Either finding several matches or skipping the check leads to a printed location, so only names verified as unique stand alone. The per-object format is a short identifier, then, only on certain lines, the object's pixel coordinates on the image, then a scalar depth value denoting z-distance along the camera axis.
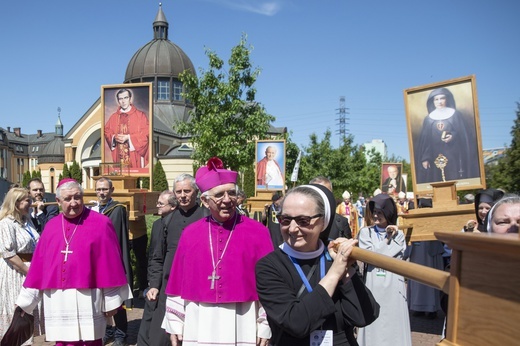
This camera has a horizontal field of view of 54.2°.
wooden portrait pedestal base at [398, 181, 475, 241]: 5.93
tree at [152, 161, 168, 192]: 45.92
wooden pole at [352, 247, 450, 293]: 1.53
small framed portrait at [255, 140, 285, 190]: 14.68
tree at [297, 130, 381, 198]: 37.31
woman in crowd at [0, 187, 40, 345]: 5.81
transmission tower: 92.25
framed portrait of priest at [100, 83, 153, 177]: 8.92
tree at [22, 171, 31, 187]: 60.38
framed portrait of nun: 6.19
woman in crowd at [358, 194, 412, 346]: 5.21
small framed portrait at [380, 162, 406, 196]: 21.39
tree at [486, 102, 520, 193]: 17.12
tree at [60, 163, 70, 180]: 52.63
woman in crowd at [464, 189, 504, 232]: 5.34
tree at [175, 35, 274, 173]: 20.45
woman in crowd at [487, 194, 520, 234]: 2.79
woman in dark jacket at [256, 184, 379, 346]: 2.34
